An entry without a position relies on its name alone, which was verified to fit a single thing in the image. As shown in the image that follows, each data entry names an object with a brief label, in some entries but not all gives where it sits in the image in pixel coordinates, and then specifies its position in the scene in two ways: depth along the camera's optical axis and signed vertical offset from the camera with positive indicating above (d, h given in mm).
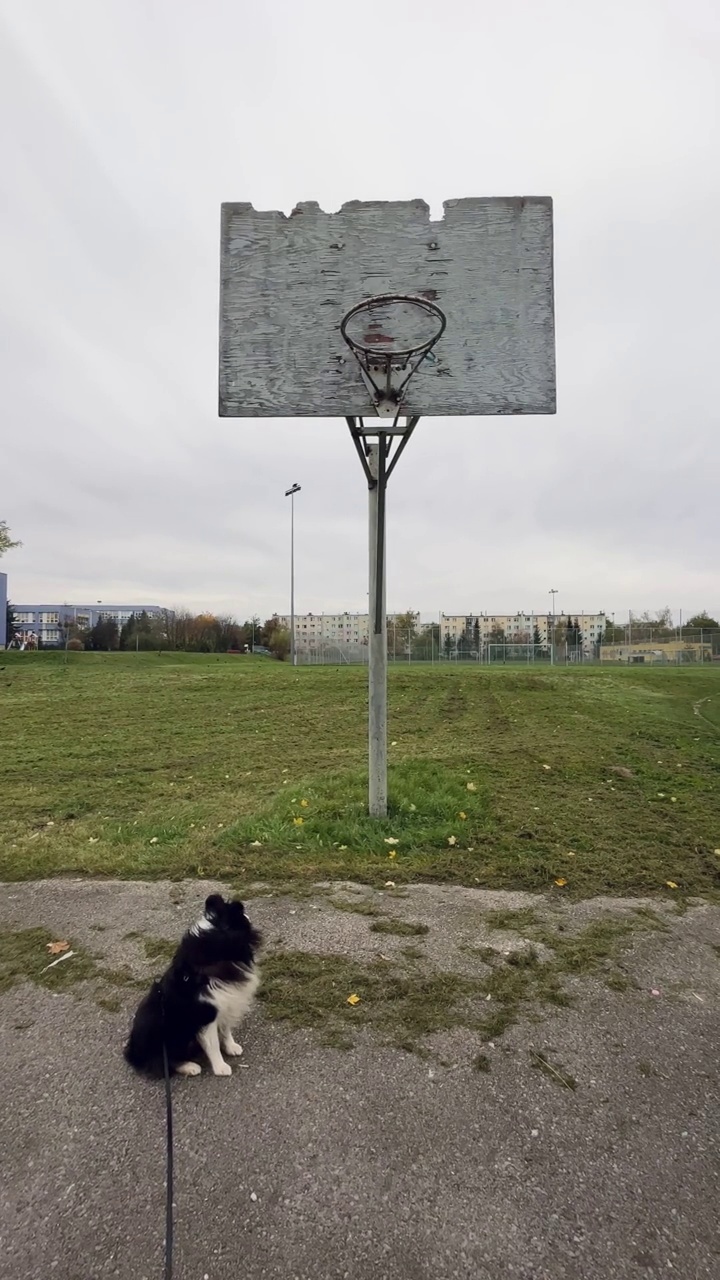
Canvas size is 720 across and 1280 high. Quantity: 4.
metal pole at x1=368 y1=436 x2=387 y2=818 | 5203 -103
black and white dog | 2279 -1364
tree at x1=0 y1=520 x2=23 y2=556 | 33938 +4899
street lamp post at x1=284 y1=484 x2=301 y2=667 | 42156 +4938
